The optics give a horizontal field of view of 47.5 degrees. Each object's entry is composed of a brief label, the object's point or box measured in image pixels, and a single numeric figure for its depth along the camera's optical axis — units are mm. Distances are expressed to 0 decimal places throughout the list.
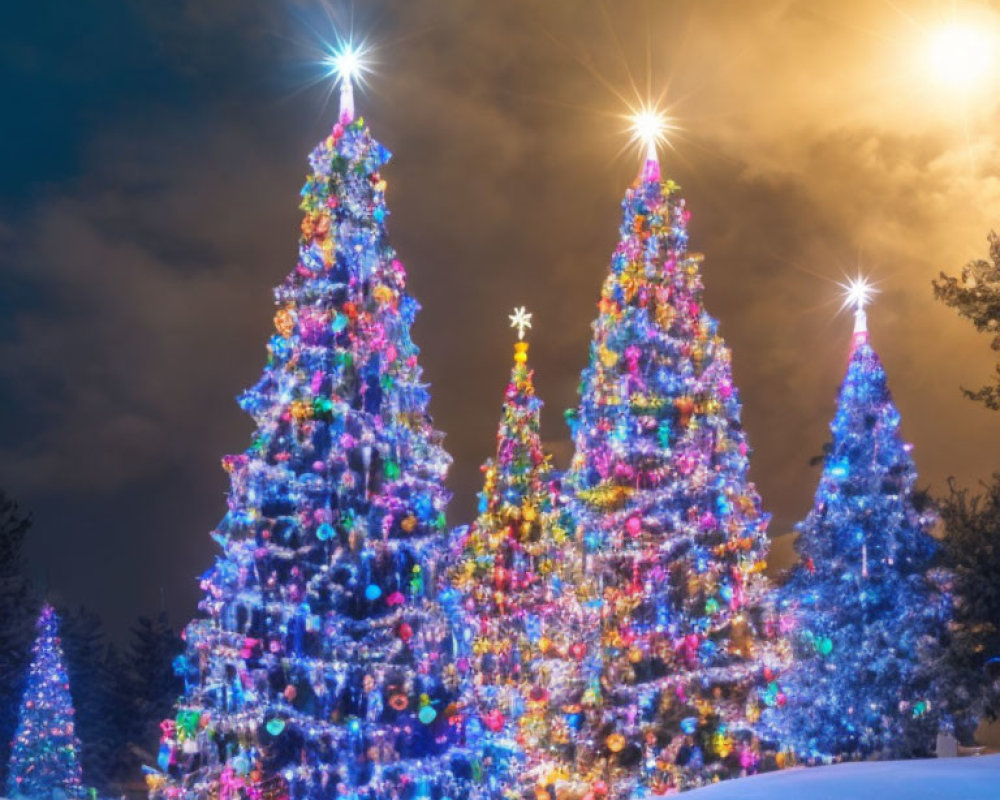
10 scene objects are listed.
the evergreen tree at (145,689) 50000
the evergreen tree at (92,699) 45906
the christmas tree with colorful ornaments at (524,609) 21125
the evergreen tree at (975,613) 18250
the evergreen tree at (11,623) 26859
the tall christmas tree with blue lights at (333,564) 17859
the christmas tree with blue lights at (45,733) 32875
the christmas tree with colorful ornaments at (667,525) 20578
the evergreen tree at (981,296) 17047
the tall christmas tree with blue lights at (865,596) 20891
